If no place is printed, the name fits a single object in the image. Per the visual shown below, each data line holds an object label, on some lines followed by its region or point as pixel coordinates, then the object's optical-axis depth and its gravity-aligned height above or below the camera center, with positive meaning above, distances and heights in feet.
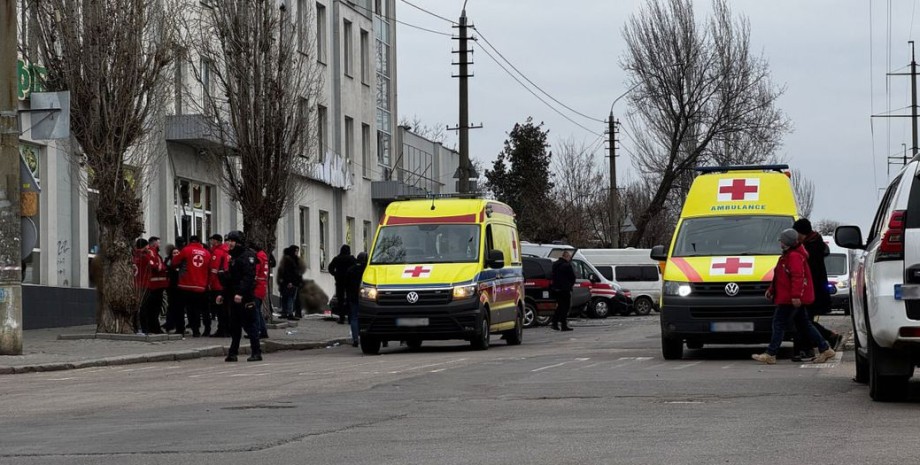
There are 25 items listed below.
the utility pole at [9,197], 71.31 +4.12
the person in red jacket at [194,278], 89.35 +0.20
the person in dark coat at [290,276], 115.34 +0.31
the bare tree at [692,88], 195.11 +23.96
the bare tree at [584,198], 250.16 +13.31
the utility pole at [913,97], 215.72 +25.15
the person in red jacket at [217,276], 89.61 +0.43
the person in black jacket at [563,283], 114.42 -0.54
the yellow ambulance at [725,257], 64.28 +0.74
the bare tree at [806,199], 349.61 +16.93
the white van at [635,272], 177.68 +0.37
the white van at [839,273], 135.23 -0.11
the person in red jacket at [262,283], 77.73 -0.13
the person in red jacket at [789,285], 59.47 -0.49
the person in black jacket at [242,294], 70.95 -0.61
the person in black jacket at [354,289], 89.10 -0.58
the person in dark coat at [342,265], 95.45 +0.90
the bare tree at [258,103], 107.04 +12.61
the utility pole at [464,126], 121.70 +12.20
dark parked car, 126.21 -1.13
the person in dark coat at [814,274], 63.36 -0.08
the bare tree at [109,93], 82.94 +10.51
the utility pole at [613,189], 212.84 +12.07
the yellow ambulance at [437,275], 76.43 +0.13
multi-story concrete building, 98.43 +9.26
